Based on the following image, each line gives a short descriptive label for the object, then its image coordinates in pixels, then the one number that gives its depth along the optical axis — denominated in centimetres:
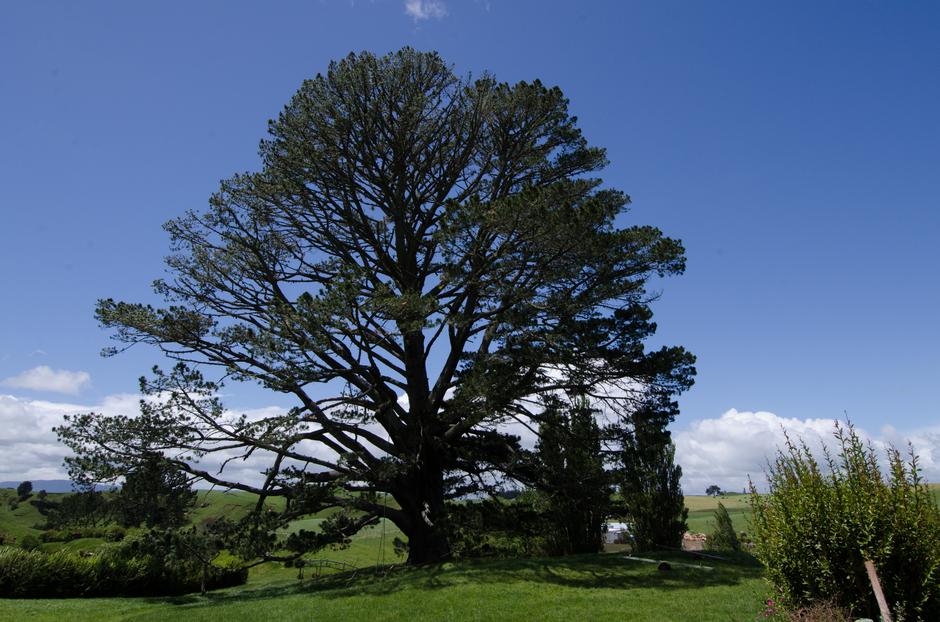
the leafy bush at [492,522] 1778
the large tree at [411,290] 1556
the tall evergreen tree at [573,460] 1652
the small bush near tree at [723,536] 2575
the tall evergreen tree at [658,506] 2025
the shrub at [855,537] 759
